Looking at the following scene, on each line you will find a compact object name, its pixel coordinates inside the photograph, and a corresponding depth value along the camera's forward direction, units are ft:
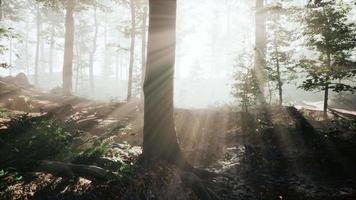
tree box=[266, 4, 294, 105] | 57.00
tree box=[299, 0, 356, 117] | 40.52
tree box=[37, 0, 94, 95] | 84.64
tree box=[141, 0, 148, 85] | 78.43
